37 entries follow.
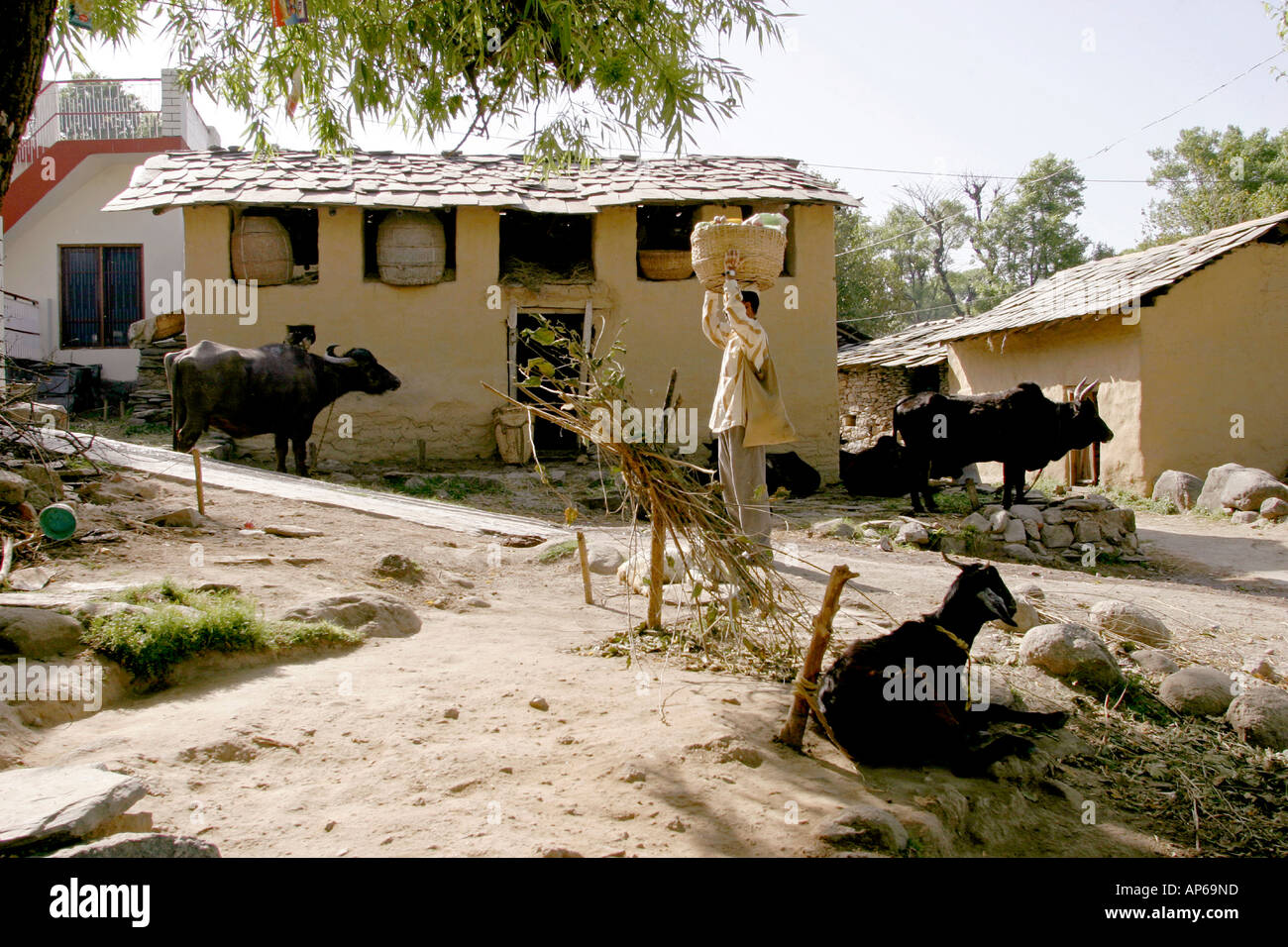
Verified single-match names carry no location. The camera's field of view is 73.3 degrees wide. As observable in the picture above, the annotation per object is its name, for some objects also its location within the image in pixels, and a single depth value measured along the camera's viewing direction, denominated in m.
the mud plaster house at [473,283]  13.20
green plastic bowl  5.35
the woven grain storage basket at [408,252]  13.30
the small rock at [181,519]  6.43
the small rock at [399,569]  5.86
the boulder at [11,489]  5.71
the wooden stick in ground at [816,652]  3.22
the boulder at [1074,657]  4.67
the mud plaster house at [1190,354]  12.86
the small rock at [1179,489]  12.21
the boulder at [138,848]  2.18
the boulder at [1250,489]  11.16
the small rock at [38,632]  3.65
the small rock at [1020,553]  9.35
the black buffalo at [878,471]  13.03
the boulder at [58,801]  2.27
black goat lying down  3.44
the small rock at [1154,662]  5.01
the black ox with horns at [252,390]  10.67
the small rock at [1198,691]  4.58
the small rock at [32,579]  4.62
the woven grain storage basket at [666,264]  13.67
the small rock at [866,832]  2.77
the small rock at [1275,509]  10.84
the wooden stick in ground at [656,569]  4.25
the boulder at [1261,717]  4.28
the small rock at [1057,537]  9.86
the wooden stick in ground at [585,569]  5.45
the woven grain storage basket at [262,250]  13.16
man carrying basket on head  5.14
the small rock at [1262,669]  5.20
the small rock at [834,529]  9.41
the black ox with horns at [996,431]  11.00
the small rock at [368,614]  4.60
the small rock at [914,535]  9.20
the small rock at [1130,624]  5.48
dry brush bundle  4.04
